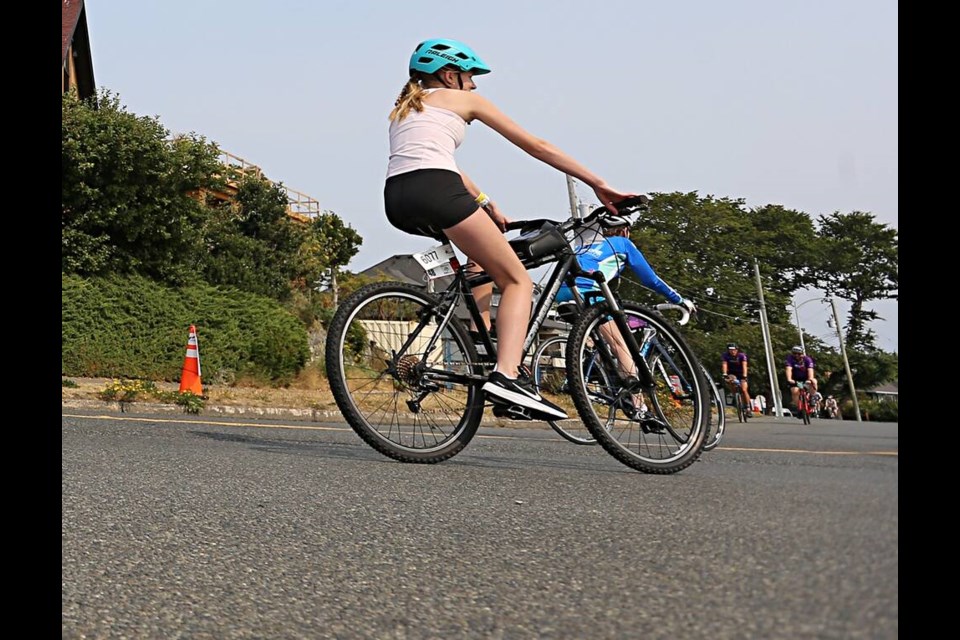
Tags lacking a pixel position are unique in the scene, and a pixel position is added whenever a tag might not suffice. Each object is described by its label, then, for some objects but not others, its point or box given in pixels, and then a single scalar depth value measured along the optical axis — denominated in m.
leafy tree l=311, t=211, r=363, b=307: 32.28
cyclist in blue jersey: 3.11
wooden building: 22.92
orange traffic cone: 10.58
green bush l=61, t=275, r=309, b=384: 10.04
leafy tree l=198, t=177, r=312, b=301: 17.50
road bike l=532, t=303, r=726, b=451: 3.19
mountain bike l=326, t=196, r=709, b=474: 3.14
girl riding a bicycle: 2.78
